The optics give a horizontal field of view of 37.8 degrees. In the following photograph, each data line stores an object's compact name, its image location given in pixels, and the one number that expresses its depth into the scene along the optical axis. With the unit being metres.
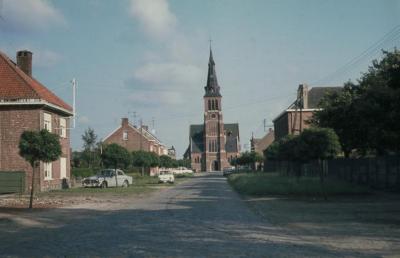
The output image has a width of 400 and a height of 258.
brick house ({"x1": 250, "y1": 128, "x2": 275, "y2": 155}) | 139.12
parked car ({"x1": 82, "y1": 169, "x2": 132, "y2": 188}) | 46.81
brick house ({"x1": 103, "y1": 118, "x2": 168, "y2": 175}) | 100.69
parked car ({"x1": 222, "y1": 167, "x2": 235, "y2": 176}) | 91.66
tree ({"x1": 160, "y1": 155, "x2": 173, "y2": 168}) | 91.11
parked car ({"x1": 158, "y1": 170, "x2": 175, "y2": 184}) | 58.19
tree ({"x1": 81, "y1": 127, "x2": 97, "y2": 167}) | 87.31
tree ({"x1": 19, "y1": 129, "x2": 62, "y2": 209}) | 25.19
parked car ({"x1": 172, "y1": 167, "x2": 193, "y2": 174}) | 100.28
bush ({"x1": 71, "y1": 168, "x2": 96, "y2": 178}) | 57.83
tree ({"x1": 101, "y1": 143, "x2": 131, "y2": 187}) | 49.25
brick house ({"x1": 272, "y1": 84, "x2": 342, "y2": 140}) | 82.38
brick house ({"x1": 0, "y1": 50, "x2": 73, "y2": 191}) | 38.97
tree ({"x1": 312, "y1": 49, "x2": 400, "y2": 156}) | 29.27
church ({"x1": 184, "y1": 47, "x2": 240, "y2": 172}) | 148.12
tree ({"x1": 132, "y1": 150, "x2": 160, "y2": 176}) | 69.25
